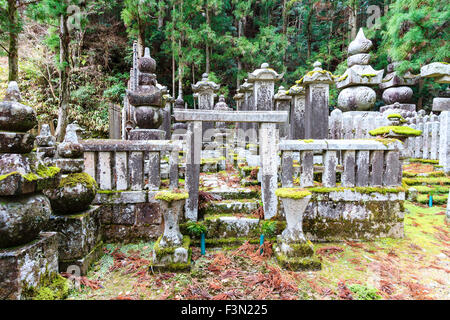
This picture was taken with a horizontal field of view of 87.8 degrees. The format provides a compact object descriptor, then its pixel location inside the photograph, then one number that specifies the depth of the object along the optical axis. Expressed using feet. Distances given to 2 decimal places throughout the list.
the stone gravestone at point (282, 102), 30.39
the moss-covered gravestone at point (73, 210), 9.46
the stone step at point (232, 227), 12.25
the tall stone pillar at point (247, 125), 26.06
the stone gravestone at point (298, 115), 27.37
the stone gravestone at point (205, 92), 33.24
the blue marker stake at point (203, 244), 11.54
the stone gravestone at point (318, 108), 21.88
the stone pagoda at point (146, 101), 18.56
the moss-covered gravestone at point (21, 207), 6.76
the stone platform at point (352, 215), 12.62
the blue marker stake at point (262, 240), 11.66
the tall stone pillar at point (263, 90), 23.73
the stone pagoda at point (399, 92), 35.17
